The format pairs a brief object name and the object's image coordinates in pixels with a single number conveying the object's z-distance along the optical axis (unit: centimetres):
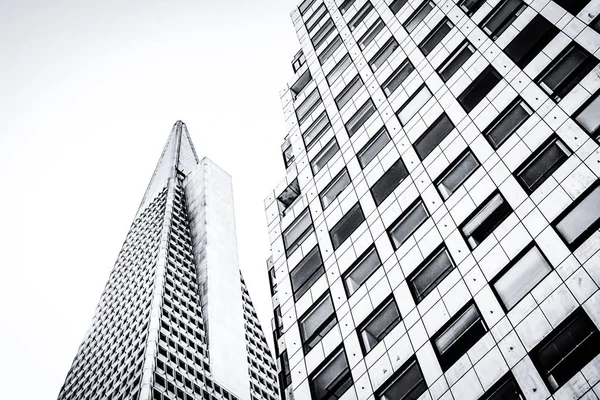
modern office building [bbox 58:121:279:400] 6938
